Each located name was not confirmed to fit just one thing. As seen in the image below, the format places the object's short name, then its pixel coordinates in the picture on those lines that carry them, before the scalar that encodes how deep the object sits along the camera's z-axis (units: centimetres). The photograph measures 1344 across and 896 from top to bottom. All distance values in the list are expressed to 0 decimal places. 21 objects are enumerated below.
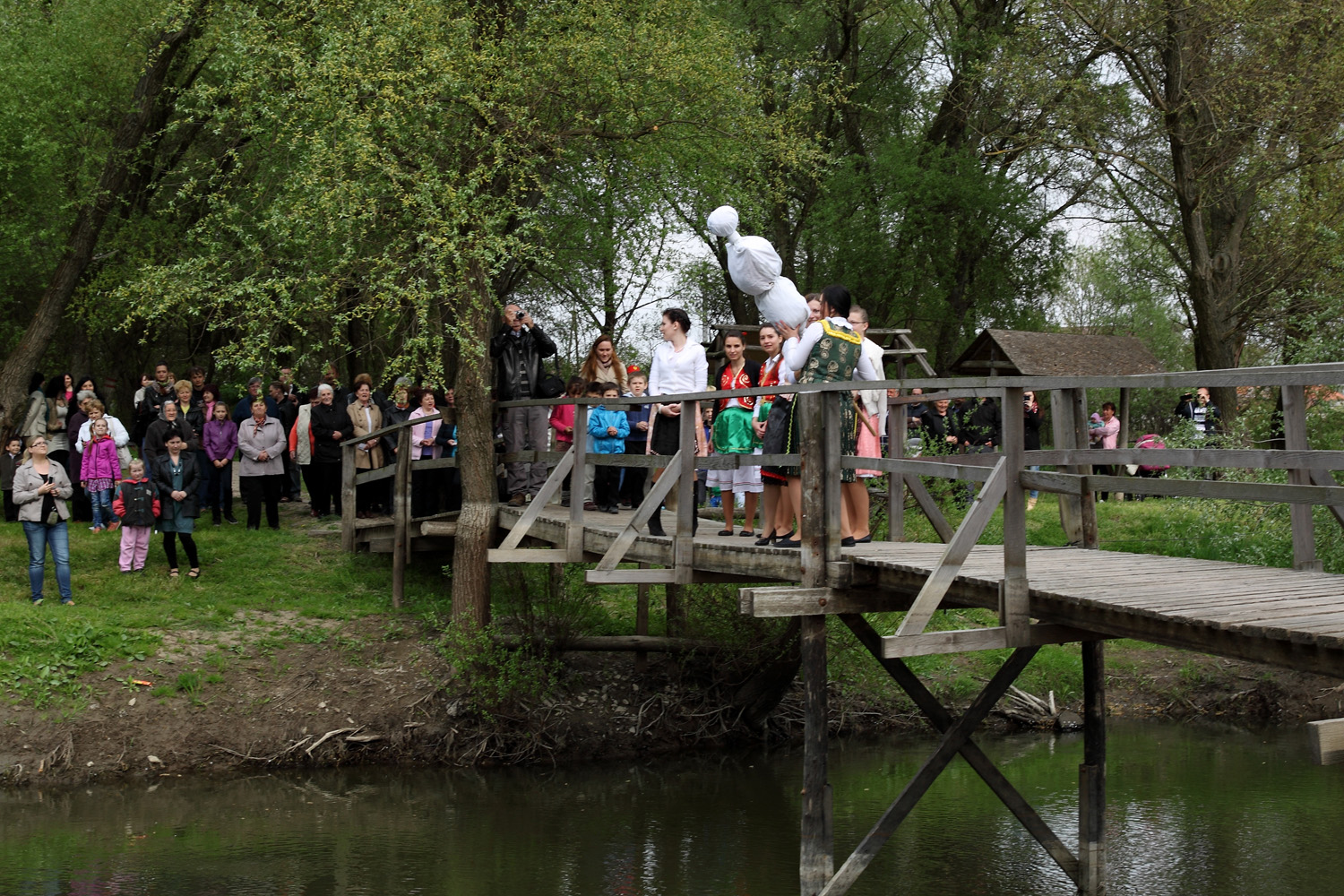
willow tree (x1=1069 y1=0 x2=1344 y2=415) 1978
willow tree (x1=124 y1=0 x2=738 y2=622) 1184
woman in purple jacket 1568
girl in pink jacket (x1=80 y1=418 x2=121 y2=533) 1441
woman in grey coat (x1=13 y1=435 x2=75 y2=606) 1323
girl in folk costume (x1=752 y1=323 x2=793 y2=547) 813
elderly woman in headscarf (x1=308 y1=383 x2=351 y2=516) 1608
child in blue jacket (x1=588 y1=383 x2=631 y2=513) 1293
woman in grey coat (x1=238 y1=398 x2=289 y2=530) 1577
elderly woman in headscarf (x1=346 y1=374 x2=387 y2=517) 1591
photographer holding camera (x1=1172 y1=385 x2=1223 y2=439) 1791
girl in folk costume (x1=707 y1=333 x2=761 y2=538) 909
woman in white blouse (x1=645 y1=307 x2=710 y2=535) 999
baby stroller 2010
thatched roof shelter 2456
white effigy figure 796
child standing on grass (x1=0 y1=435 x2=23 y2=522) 1553
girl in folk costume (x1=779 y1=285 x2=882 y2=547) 774
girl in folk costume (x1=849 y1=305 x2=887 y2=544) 787
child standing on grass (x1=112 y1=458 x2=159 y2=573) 1405
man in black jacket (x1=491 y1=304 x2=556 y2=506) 1262
